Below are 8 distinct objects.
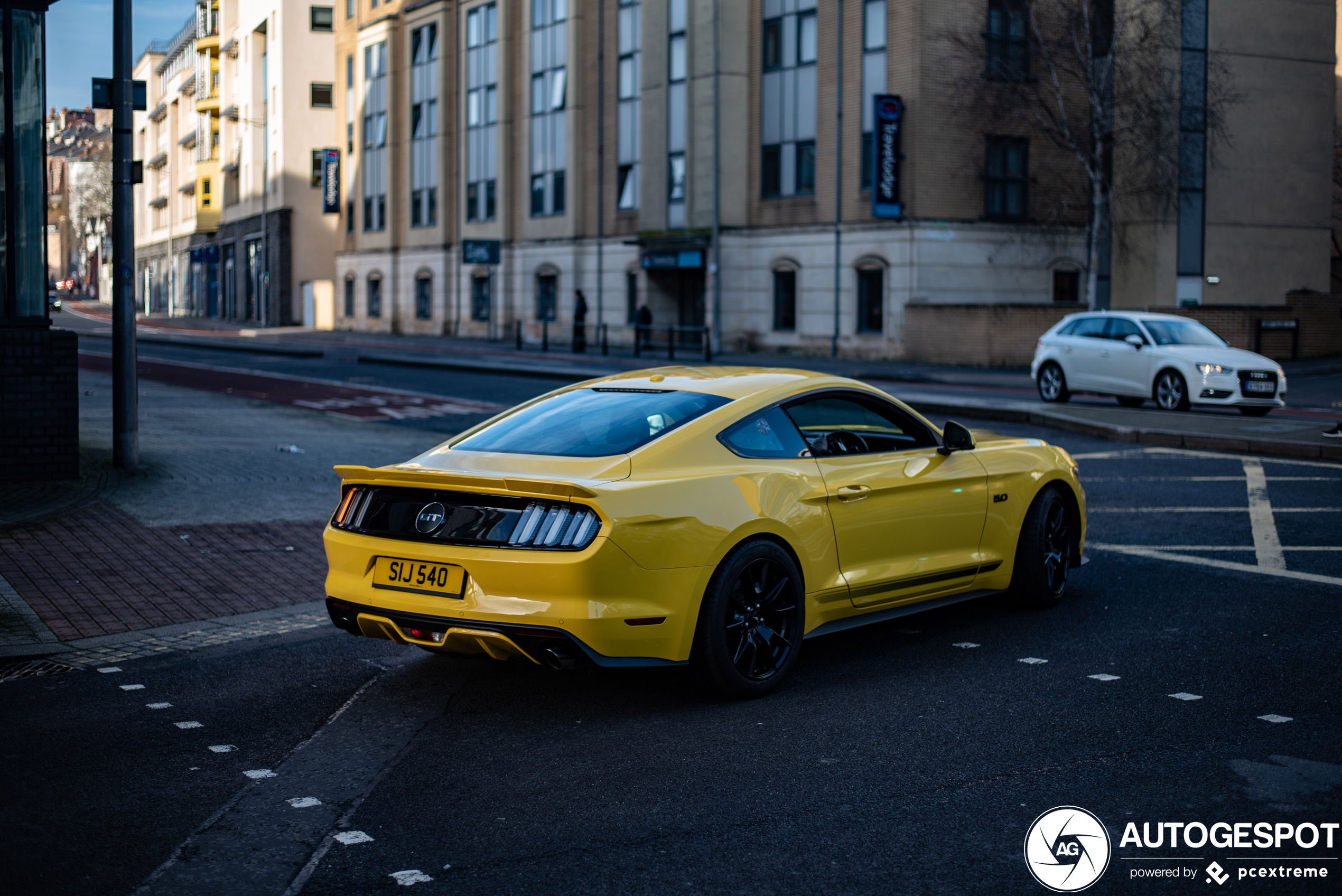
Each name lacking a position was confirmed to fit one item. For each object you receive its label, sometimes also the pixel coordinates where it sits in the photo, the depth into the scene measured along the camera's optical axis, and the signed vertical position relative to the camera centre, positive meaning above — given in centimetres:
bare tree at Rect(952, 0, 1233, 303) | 3675 +710
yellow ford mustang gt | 554 -74
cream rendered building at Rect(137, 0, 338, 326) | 7288 +1072
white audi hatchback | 2077 -15
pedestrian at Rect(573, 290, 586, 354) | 4331 +77
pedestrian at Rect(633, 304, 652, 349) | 4169 +77
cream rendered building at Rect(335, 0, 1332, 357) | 3812 +529
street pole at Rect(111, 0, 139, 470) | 1274 +59
